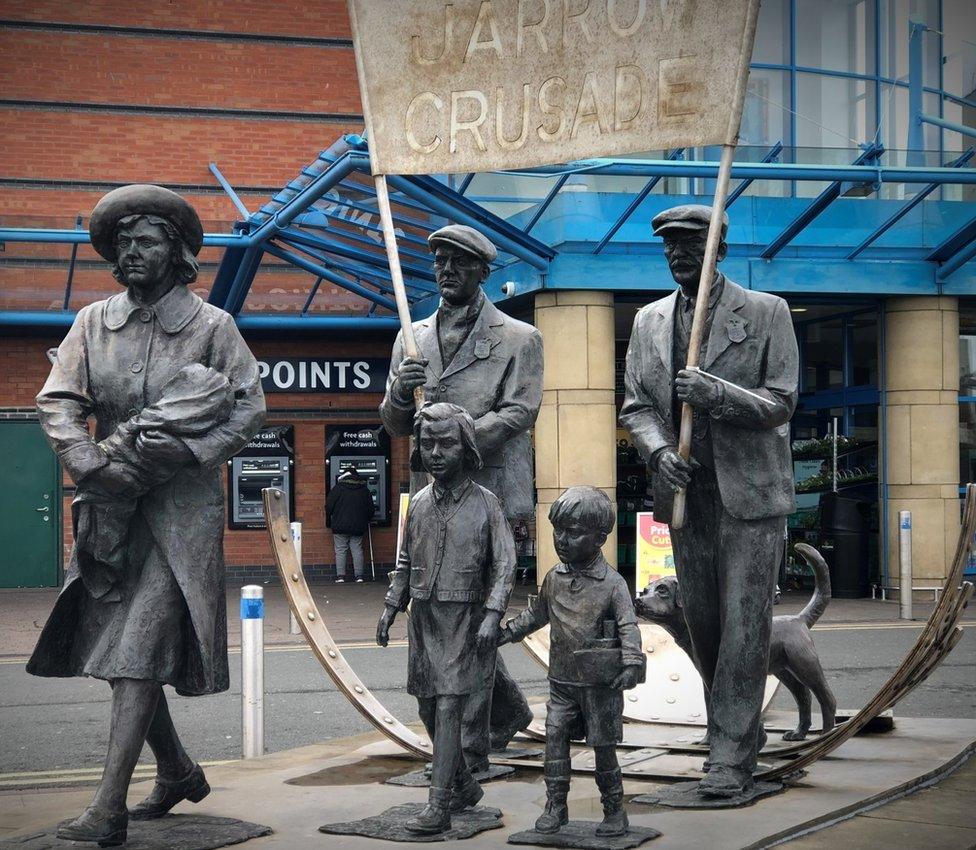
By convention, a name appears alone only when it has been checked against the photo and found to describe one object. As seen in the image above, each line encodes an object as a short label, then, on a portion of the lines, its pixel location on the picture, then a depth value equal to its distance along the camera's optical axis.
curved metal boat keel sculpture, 6.15
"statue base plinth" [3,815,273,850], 5.09
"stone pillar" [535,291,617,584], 16.83
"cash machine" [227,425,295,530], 21.61
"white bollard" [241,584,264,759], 7.99
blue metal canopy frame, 15.16
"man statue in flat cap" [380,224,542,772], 6.25
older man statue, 6.04
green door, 20.97
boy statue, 5.19
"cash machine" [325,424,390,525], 21.92
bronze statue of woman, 5.21
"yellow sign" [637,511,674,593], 13.02
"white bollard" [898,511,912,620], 15.93
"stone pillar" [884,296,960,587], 17.70
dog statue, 6.73
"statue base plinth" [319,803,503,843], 5.21
